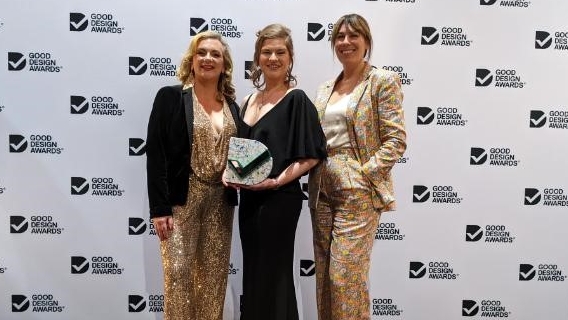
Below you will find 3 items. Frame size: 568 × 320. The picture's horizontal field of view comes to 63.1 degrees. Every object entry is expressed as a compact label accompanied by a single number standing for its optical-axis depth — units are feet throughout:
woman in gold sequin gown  7.89
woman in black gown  7.41
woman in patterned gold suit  7.82
